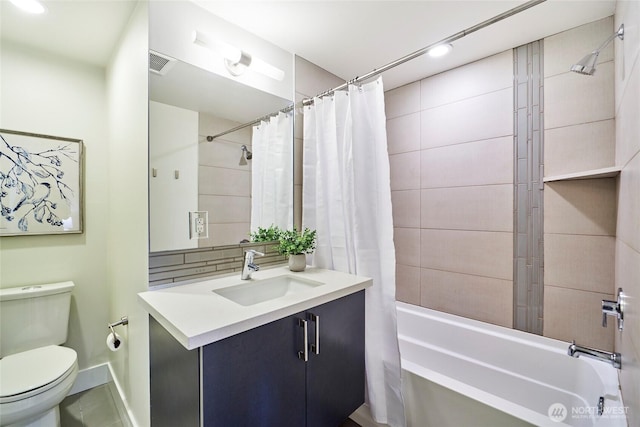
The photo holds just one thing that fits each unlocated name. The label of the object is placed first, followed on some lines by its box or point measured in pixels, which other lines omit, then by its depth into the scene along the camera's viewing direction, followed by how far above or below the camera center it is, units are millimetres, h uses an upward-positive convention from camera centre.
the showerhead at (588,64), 1207 +685
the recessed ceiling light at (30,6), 1252 +987
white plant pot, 1625 -309
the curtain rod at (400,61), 1096 +798
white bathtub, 1162 -915
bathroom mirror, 1276 +293
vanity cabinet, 869 -620
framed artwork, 1600 +173
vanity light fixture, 1274 +808
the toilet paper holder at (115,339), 1438 -690
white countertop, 855 -370
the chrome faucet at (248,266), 1429 -291
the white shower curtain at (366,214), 1473 -18
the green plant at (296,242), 1621 -188
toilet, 1231 -799
